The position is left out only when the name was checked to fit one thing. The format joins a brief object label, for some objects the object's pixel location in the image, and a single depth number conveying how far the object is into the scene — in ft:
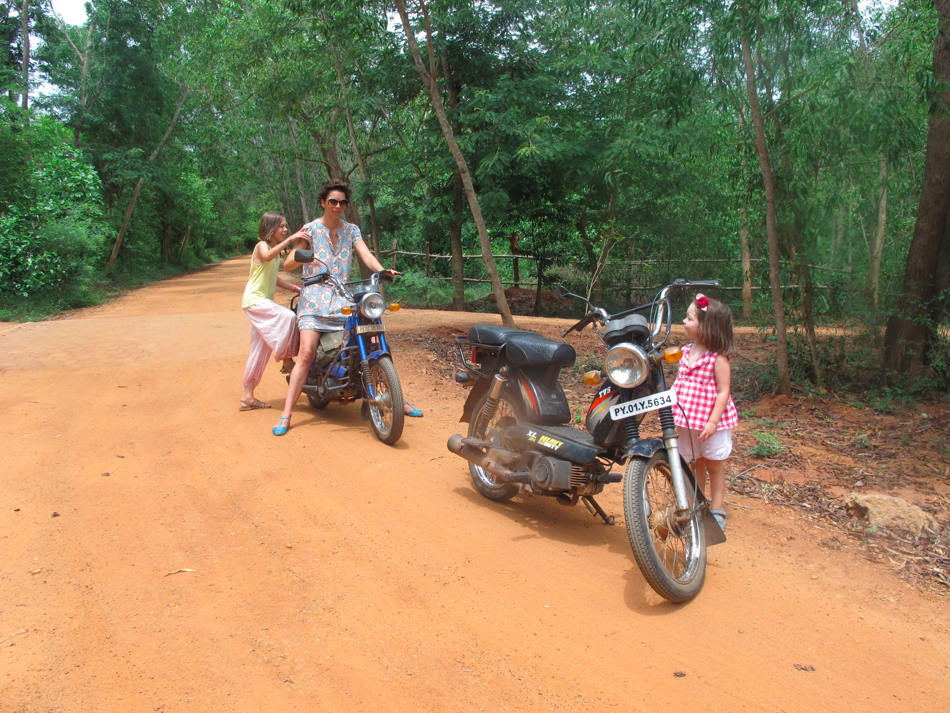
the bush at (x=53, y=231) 42.65
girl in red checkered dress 11.64
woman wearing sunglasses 17.94
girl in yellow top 18.48
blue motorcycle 16.81
